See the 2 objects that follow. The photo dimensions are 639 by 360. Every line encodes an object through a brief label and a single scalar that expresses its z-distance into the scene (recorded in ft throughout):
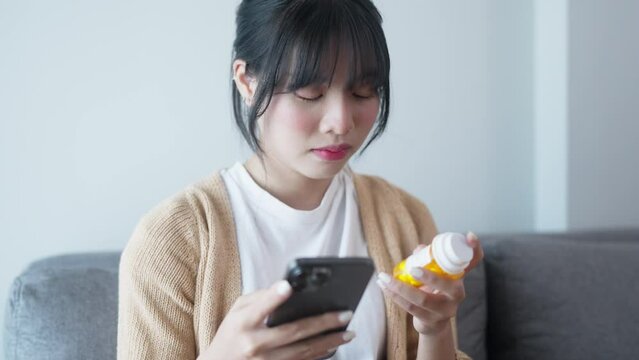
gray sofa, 3.35
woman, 2.54
